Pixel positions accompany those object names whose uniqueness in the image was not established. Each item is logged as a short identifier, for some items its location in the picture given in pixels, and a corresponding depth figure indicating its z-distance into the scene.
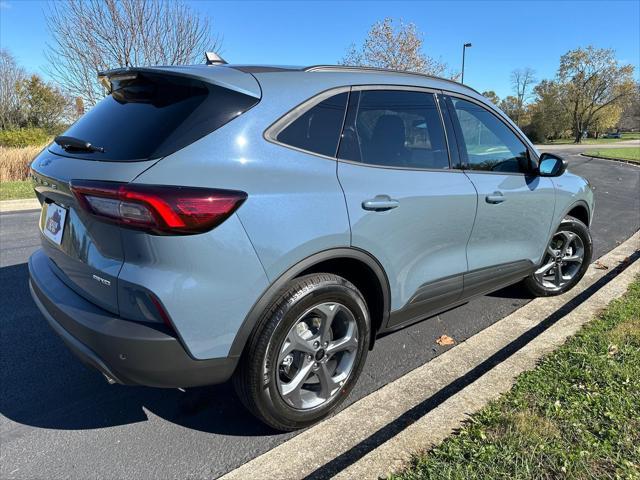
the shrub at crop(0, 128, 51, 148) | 23.03
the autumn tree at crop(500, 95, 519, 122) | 69.51
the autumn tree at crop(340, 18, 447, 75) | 20.58
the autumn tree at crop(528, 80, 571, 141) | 60.38
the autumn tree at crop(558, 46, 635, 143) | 55.91
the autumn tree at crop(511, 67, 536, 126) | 66.38
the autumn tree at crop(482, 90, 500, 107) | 70.44
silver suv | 1.88
